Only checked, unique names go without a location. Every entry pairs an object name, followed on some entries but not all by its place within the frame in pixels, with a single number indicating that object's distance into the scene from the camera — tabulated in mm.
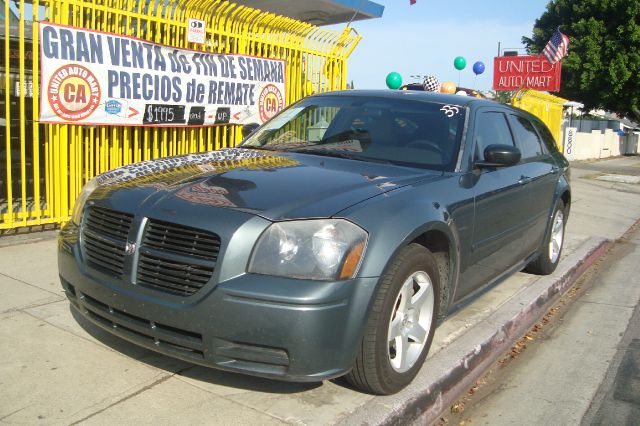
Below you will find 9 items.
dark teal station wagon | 2818
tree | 30719
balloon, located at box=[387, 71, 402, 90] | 14648
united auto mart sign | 18188
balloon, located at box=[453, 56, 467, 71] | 20484
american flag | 18938
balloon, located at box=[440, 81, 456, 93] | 14820
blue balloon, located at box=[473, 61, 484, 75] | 22172
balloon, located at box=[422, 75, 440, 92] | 14852
